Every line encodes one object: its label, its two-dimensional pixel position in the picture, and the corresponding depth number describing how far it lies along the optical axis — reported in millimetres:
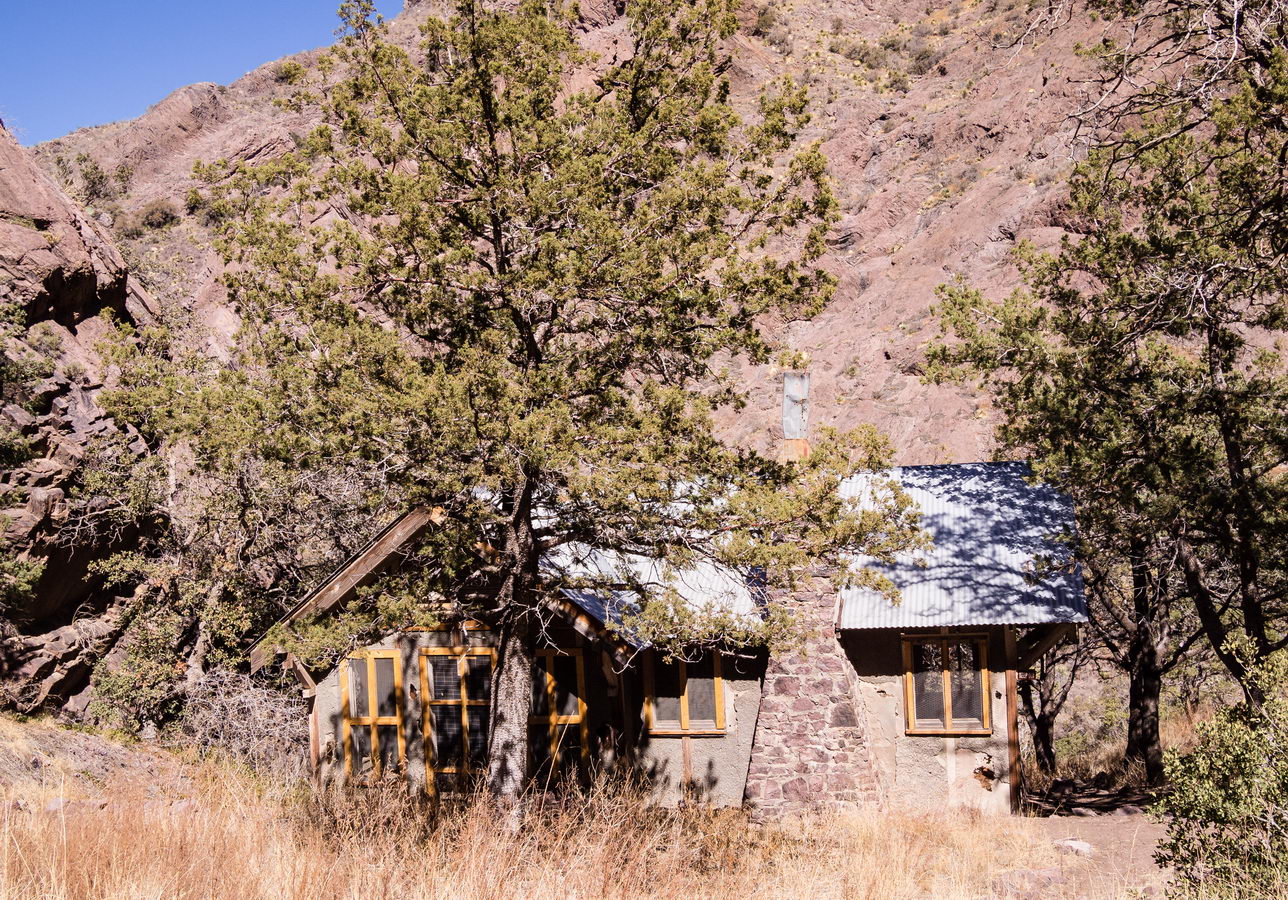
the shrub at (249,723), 16406
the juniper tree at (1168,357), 11188
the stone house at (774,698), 13000
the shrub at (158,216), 55875
